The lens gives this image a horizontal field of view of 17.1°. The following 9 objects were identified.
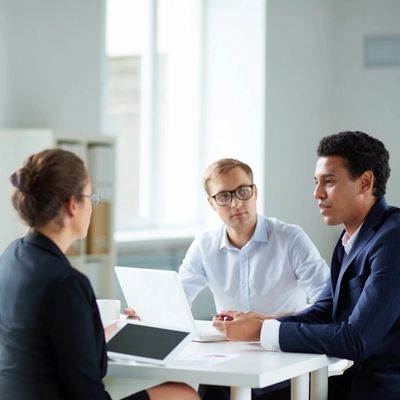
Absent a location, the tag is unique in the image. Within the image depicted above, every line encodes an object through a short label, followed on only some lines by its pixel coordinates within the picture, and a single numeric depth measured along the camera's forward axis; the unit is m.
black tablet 3.48
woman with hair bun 3.09
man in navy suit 3.63
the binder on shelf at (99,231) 6.92
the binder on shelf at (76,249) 6.71
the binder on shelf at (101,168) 6.90
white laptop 3.88
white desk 3.33
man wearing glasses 4.90
